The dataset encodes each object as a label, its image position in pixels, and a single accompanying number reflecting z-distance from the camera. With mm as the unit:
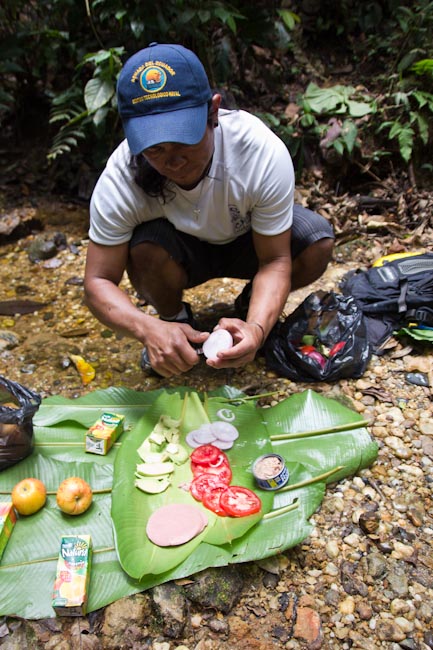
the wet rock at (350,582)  1598
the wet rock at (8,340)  2814
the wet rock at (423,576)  1608
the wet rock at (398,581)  1585
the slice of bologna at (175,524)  1615
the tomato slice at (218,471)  1848
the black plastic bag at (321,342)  2414
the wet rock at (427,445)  2066
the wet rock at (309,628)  1474
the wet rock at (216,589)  1539
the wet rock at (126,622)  1480
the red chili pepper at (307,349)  2482
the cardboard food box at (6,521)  1611
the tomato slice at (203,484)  1778
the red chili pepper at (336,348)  2449
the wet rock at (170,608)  1494
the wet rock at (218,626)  1504
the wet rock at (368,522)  1757
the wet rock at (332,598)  1568
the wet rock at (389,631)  1472
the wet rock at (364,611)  1529
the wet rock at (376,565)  1641
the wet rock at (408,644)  1444
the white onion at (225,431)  2008
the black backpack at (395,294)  2625
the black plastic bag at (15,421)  1837
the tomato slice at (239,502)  1685
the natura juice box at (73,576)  1466
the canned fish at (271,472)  1774
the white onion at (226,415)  2105
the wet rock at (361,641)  1457
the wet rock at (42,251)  3812
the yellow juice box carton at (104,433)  1935
